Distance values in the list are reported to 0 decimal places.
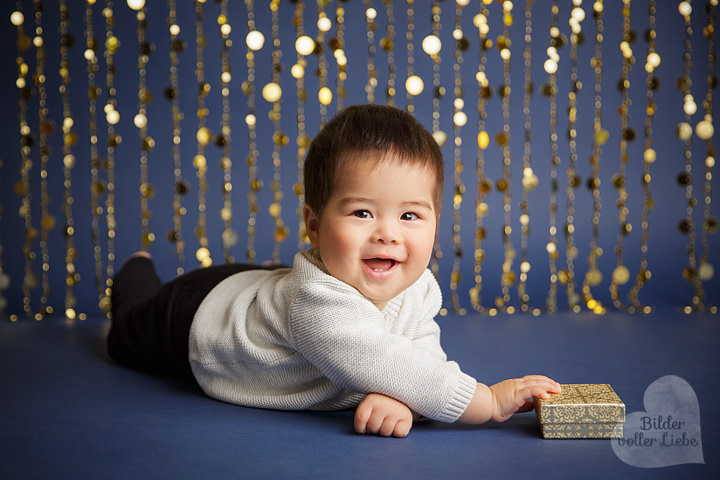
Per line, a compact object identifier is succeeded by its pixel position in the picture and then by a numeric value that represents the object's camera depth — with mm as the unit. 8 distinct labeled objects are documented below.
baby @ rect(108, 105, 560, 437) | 1197
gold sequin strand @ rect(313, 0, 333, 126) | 2416
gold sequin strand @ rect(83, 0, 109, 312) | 2463
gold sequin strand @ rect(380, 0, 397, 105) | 2469
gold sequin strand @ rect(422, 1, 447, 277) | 2387
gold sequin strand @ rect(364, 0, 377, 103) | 2514
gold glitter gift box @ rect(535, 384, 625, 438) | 1146
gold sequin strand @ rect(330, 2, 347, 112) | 2441
